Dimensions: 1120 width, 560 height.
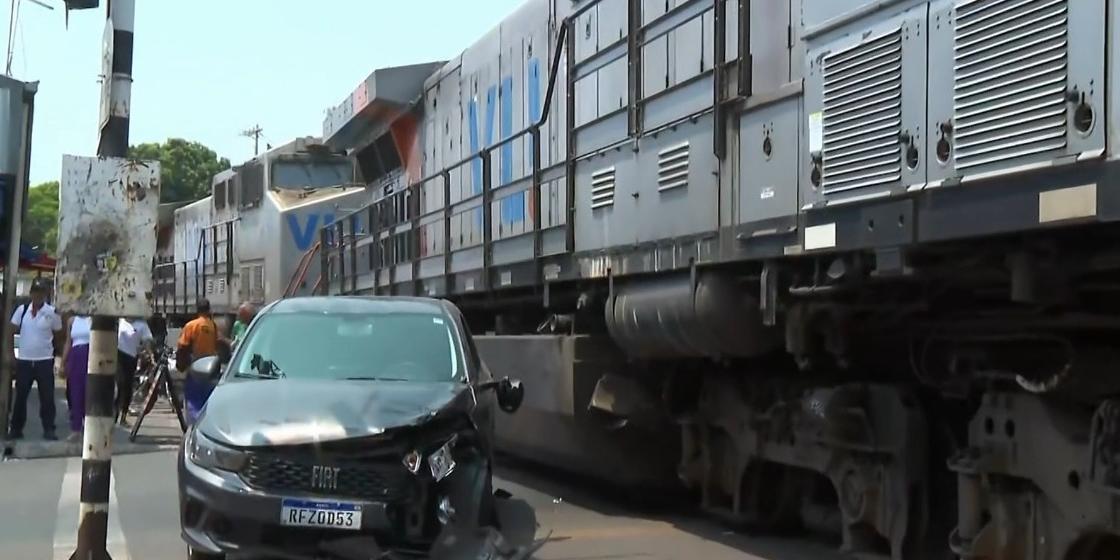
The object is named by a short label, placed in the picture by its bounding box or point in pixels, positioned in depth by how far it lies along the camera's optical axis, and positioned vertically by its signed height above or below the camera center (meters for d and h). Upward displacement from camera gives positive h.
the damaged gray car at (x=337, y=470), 6.96 -0.88
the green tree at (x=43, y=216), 83.39 +5.90
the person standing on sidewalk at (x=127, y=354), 16.36 -0.60
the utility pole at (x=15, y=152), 15.15 +1.76
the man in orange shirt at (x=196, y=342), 14.83 -0.40
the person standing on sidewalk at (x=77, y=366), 14.85 -0.69
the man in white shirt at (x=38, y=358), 14.77 -0.60
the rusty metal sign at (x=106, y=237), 7.36 +0.39
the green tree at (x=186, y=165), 82.62 +9.21
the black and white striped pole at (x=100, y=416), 7.31 -0.62
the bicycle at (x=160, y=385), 15.40 -1.05
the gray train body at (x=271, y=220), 19.95 +1.42
